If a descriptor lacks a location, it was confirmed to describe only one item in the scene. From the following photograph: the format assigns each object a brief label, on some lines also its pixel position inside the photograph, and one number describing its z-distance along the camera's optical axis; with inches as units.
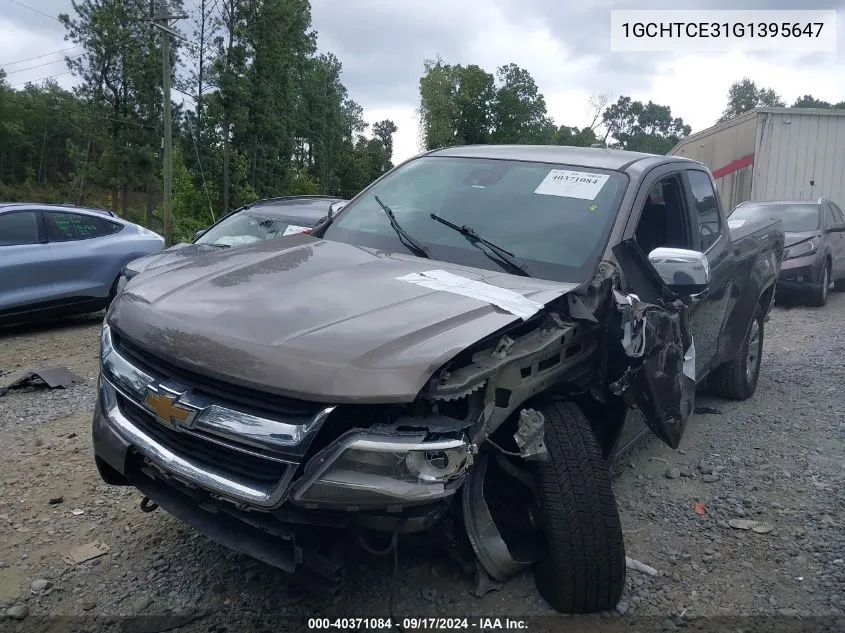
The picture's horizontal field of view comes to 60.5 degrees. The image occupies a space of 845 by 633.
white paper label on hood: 104.4
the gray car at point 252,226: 291.1
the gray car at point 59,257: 304.2
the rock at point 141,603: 109.7
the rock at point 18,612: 107.7
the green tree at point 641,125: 3299.7
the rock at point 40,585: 114.8
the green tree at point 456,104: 2343.8
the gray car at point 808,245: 406.0
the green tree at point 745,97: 3090.6
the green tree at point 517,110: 2456.9
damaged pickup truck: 87.0
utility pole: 985.5
